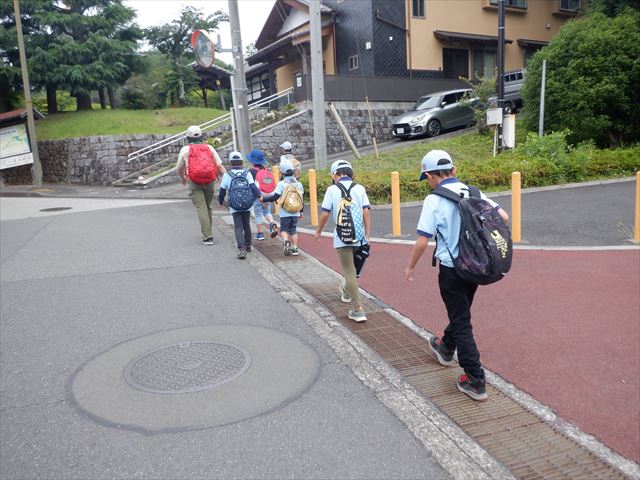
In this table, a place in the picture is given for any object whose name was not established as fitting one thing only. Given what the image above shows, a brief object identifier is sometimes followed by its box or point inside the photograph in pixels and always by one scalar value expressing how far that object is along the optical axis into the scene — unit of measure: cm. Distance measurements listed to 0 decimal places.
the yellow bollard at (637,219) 779
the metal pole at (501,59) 1458
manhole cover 390
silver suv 2014
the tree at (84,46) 2345
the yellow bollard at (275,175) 1178
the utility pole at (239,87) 1189
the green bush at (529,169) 1220
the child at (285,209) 731
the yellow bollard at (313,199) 1024
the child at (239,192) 765
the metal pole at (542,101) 1396
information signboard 2177
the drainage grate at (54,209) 1434
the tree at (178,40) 2856
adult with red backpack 829
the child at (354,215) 509
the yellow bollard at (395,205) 900
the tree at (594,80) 1457
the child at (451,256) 364
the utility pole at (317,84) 1405
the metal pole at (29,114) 2012
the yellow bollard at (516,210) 804
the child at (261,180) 838
